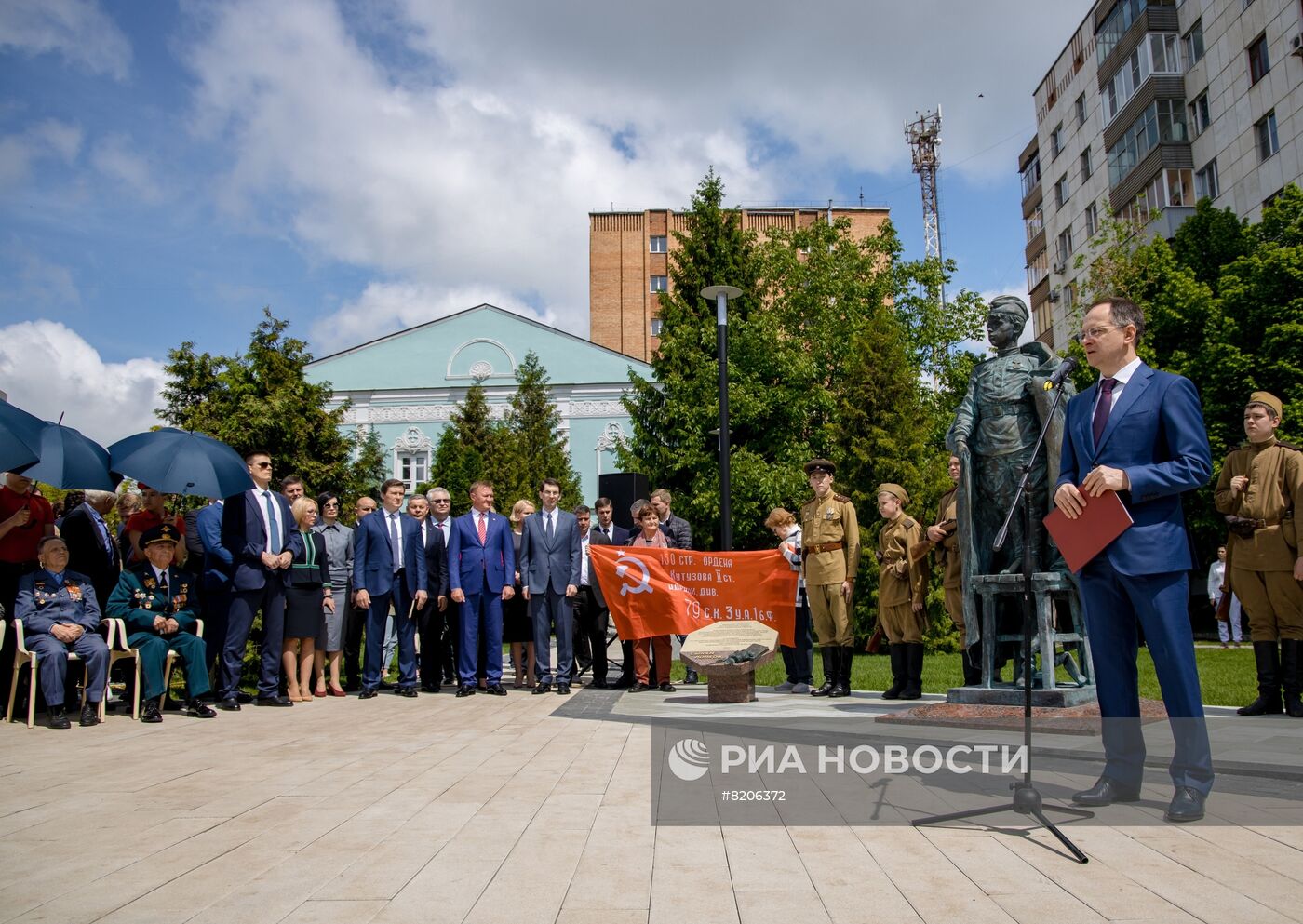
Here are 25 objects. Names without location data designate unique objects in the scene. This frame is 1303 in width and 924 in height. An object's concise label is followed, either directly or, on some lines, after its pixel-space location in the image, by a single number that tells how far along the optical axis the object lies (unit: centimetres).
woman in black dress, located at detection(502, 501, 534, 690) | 1145
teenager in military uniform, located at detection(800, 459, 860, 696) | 995
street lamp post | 1436
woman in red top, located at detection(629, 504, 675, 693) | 1131
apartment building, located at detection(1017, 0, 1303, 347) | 3016
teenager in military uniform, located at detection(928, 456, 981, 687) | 841
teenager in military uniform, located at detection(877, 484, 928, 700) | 930
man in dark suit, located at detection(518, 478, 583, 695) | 1101
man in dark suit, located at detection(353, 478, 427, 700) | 1091
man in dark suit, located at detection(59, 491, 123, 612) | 905
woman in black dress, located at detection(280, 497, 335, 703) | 1008
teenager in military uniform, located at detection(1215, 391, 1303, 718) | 745
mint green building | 4731
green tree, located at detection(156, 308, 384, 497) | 1839
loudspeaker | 1497
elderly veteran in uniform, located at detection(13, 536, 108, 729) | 794
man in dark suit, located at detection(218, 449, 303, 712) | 933
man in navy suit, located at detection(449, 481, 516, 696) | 1083
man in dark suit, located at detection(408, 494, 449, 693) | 1116
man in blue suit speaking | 436
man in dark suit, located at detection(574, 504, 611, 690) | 1149
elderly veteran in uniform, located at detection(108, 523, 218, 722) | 859
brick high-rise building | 6419
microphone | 505
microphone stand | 382
